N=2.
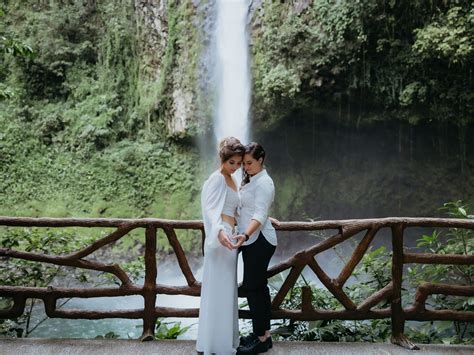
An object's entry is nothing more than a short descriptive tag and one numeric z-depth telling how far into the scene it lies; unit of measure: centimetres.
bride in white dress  300
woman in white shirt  304
